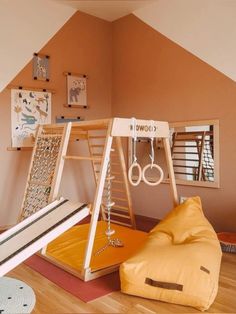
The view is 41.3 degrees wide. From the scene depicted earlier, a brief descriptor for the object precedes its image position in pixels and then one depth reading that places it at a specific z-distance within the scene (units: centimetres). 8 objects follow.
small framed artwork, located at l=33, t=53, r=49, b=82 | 424
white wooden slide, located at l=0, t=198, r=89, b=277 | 219
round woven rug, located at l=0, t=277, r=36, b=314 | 210
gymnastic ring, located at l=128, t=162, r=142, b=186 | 299
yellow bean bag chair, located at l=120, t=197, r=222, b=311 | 213
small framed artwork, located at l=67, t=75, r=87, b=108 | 461
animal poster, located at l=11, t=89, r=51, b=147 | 408
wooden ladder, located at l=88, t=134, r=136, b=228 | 381
